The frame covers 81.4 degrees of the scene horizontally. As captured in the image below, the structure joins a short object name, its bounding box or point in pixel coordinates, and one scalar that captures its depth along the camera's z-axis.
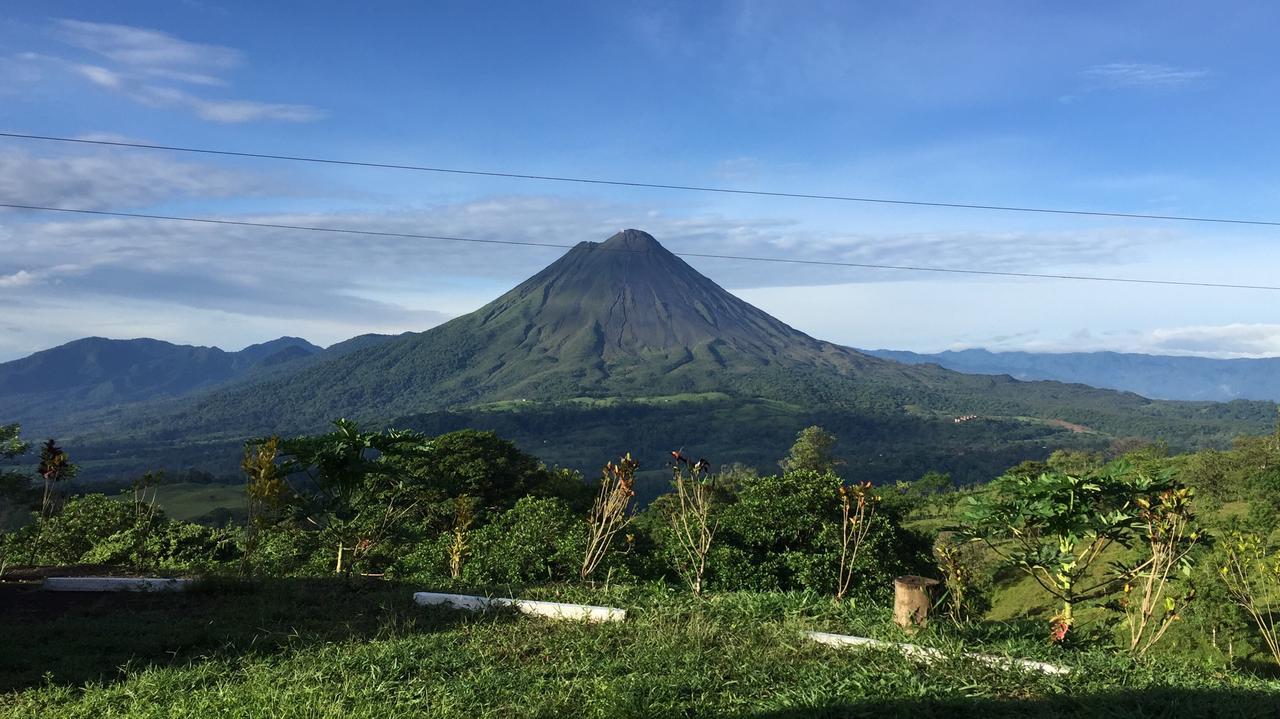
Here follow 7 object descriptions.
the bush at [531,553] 7.82
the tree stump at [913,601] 4.66
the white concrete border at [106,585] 6.19
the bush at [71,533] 10.02
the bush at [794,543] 8.62
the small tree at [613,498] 6.23
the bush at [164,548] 8.95
